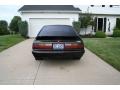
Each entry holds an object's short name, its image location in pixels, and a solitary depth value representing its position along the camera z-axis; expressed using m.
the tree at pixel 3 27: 12.50
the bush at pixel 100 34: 9.67
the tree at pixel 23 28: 9.14
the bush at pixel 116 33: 9.92
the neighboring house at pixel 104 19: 10.58
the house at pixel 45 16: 9.49
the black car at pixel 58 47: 3.42
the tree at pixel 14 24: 13.05
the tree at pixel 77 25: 9.23
